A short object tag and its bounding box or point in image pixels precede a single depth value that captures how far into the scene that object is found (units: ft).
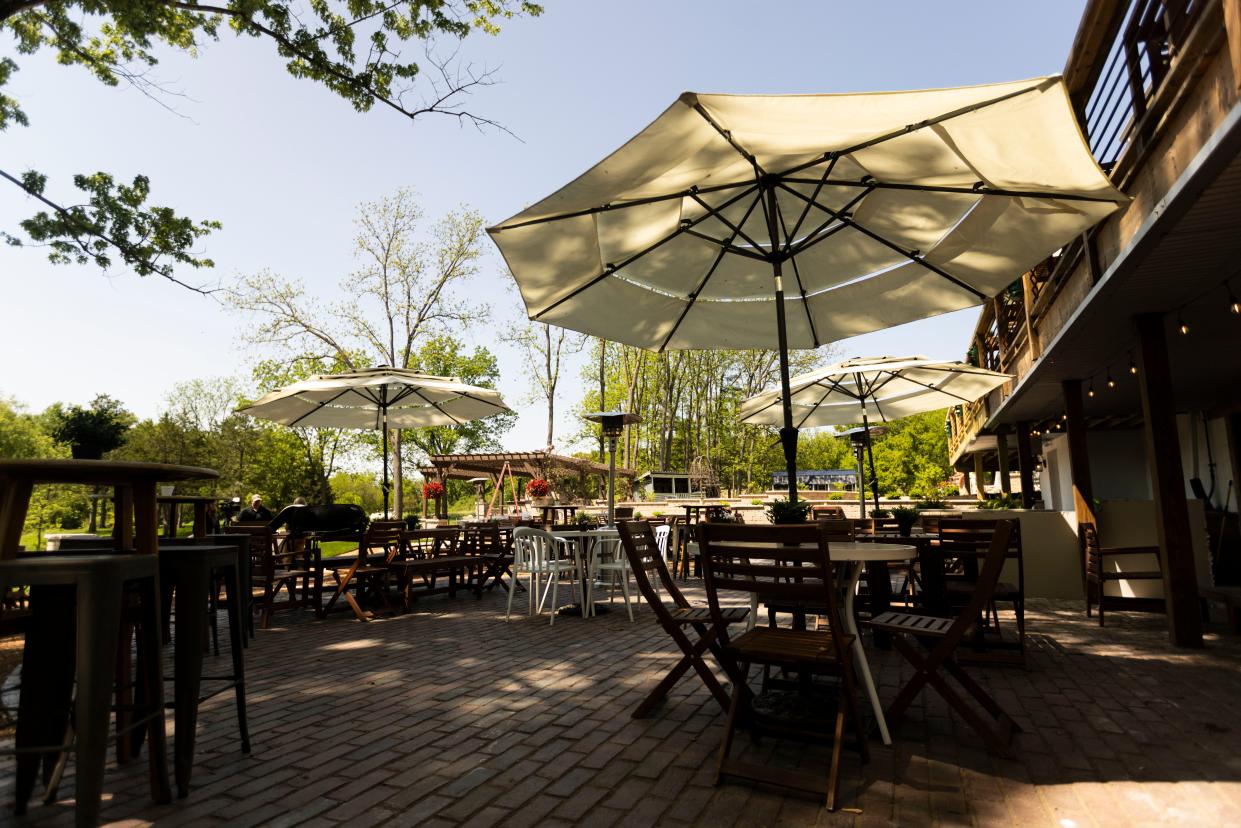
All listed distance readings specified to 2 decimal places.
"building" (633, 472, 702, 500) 104.47
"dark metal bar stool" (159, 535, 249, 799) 7.80
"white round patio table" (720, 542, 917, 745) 8.98
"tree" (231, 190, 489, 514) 76.69
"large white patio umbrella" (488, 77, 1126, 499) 9.62
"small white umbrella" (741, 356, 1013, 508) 24.53
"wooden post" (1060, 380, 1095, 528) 23.24
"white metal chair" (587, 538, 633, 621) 20.30
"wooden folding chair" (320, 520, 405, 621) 21.06
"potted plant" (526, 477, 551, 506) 32.32
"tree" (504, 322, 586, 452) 94.53
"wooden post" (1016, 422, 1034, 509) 36.83
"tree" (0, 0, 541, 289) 22.09
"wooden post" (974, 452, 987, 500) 65.57
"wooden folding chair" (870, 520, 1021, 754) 8.61
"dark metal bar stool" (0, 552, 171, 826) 5.92
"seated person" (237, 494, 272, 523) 28.27
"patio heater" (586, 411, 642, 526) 27.43
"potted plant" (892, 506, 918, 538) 16.92
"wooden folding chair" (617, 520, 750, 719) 9.62
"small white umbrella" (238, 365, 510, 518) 27.50
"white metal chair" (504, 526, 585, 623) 20.08
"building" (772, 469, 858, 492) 159.37
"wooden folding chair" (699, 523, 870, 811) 7.71
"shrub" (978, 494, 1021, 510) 29.60
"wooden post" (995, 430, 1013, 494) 46.26
